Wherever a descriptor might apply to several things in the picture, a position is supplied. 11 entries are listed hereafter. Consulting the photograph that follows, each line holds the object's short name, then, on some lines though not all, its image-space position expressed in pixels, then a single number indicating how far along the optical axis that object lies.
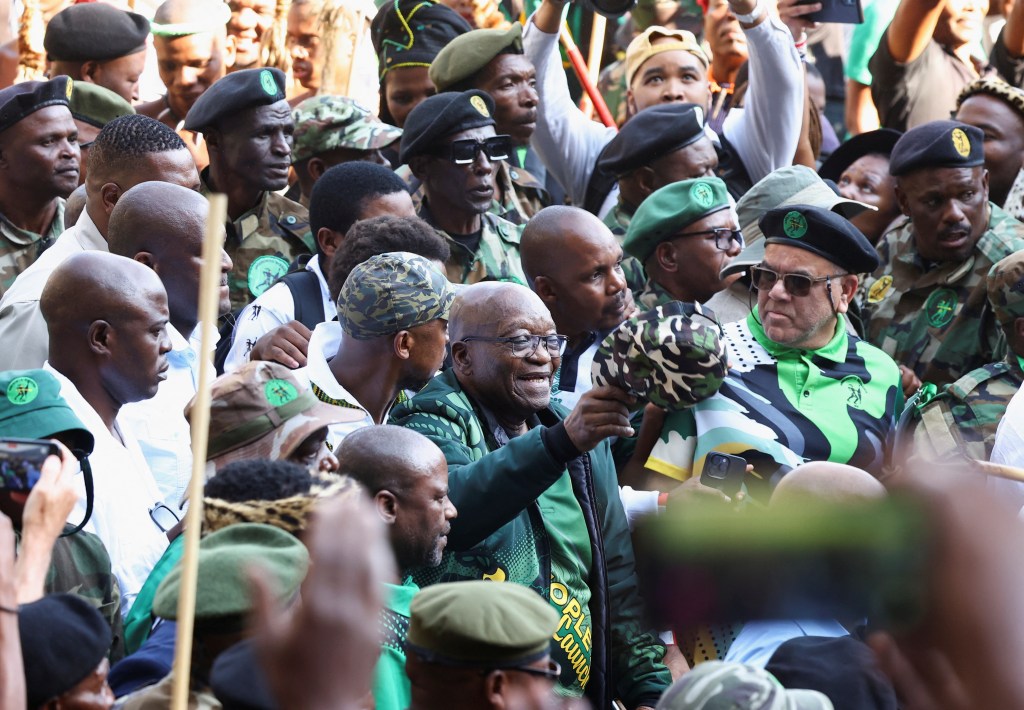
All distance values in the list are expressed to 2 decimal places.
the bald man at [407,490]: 8.45
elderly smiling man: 8.84
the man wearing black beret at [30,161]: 12.57
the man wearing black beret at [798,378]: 10.18
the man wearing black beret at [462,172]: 13.12
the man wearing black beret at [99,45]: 14.95
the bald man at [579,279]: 11.83
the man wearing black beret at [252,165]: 13.11
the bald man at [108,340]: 9.41
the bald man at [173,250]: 10.69
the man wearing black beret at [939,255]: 12.87
